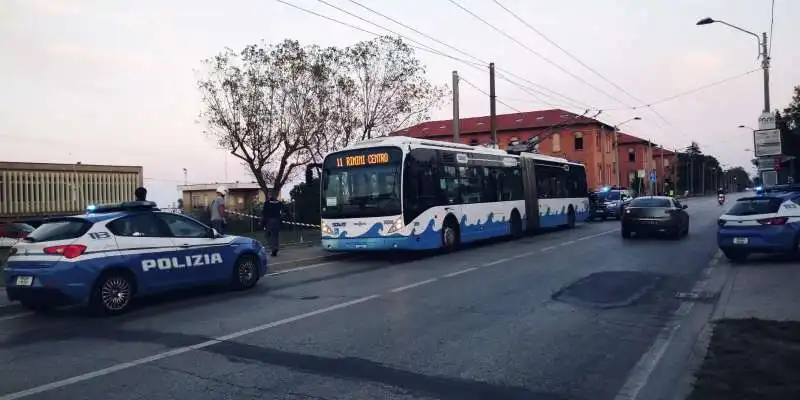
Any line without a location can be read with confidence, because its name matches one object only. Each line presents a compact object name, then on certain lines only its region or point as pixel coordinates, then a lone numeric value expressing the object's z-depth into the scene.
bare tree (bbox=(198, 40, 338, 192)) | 31.94
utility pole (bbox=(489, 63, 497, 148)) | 30.98
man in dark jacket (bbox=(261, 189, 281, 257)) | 19.25
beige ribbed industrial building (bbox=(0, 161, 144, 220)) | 33.84
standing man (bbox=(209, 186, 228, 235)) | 18.58
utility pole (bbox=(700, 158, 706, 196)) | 126.51
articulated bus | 17.38
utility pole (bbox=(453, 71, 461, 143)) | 29.36
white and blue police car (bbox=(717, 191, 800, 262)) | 14.60
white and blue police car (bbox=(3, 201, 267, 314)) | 9.62
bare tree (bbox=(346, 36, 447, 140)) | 32.53
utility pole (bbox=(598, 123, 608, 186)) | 80.12
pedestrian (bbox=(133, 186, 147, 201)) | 14.38
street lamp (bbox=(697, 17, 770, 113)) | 28.28
